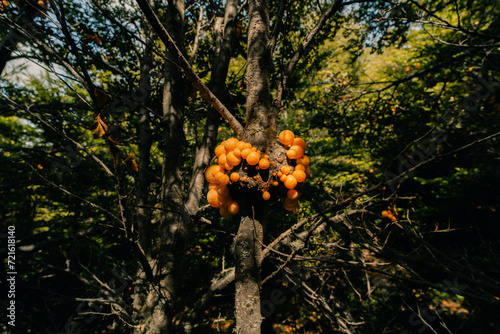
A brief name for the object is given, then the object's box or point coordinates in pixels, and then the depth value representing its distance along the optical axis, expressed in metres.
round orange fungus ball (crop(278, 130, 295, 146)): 0.75
